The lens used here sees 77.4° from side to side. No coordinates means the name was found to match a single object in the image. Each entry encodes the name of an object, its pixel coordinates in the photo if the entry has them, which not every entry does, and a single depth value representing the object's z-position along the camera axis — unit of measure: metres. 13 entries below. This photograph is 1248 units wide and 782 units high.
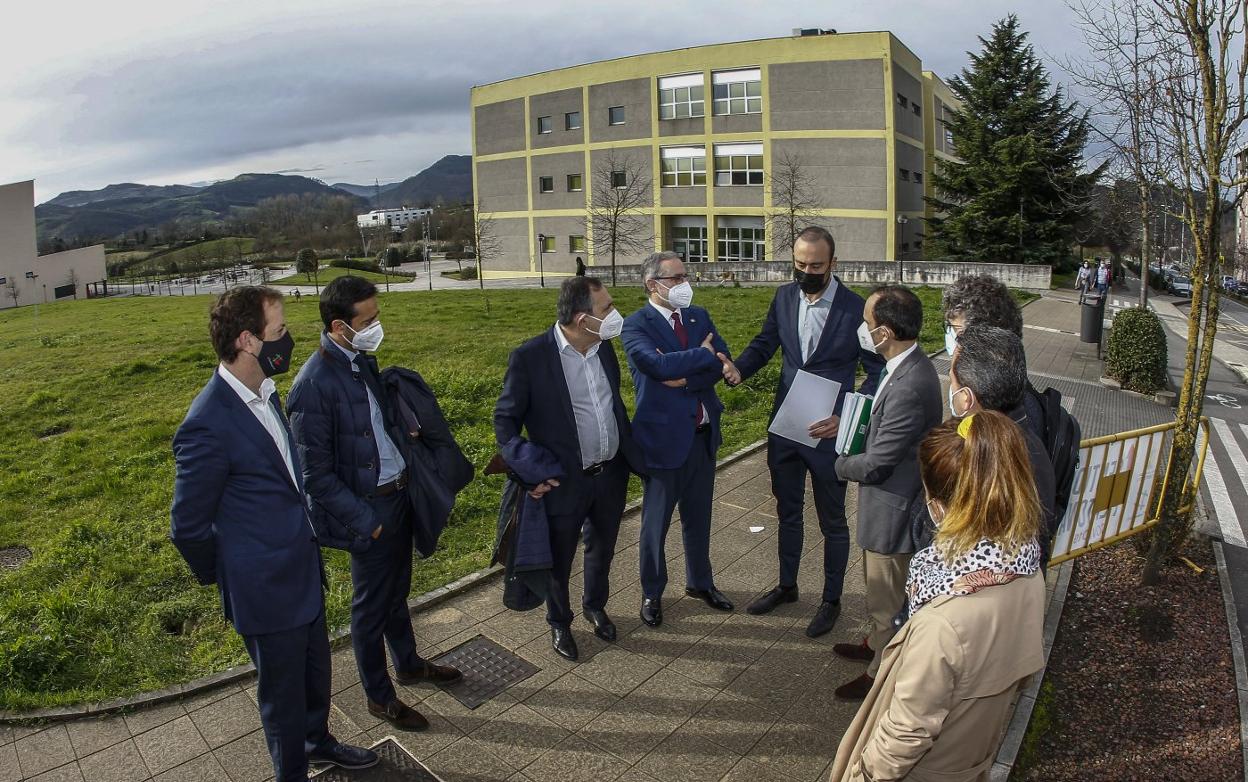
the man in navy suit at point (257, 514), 2.96
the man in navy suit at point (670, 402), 4.62
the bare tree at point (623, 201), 45.62
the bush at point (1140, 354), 13.30
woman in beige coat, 2.14
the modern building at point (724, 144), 40.84
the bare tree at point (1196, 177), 5.18
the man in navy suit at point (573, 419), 4.36
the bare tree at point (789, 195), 41.31
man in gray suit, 3.68
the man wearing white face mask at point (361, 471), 3.59
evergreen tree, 34.44
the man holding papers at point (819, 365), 4.66
